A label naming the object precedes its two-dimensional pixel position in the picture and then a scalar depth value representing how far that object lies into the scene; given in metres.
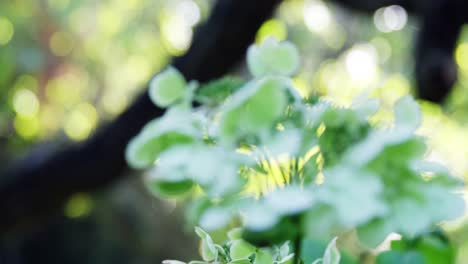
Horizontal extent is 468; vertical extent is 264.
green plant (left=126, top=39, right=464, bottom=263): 0.58
